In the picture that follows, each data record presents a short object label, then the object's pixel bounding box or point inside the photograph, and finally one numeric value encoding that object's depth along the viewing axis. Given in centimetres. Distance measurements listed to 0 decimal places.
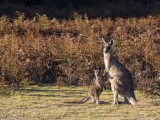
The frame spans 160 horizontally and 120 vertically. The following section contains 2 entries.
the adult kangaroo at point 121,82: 1977
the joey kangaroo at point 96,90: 1987
